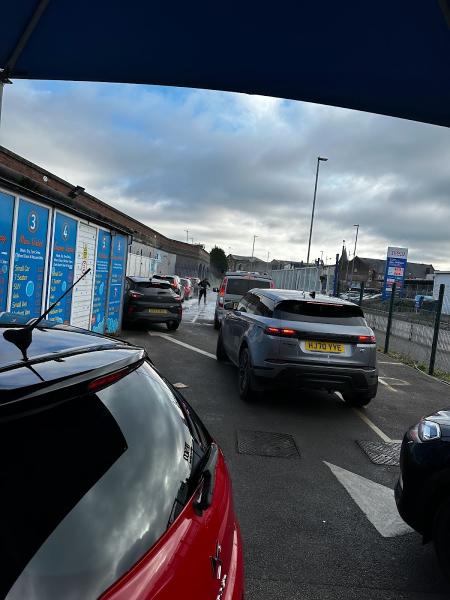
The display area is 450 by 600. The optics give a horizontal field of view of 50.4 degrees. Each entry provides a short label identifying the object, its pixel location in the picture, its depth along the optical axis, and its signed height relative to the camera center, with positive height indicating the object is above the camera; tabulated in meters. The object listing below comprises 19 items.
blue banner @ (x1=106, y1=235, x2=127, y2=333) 11.42 -0.47
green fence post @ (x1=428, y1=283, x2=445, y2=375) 10.06 -0.76
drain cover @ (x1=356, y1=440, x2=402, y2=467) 4.90 -1.73
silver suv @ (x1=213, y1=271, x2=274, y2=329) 15.30 -0.29
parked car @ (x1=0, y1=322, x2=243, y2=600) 1.10 -0.63
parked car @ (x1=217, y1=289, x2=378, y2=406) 6.08 -0.84
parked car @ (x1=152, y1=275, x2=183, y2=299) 18.37 -0.44
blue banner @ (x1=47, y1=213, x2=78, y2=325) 8.09 -0.11
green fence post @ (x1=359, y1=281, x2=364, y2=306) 15.67 -0.07
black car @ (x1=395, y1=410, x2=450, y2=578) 2.80 -1.17
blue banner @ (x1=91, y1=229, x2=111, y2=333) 10.31 -0.44
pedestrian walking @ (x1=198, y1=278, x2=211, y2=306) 25.15 -0.79
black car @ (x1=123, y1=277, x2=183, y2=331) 13.04 -1.02
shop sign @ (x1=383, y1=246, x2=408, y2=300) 26.20 +1.49
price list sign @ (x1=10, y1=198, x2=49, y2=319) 6.90 -0.07
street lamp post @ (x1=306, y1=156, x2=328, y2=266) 37.72 +6.33
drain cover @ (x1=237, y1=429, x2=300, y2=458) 4.86 -1.75
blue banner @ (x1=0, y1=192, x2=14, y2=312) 6.44 +0.17
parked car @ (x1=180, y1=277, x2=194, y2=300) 28.08 -1.07
